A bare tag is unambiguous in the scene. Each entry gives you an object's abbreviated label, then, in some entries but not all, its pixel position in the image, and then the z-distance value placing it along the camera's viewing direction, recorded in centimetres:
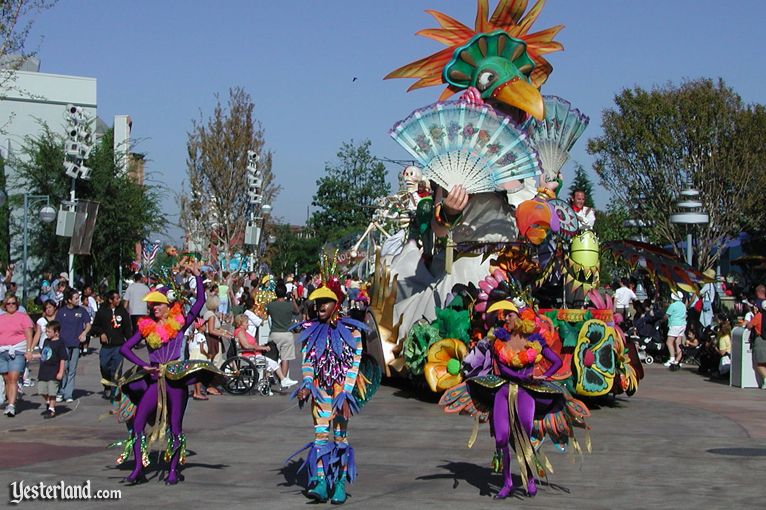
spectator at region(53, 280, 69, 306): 2433
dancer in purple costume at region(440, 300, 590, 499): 909
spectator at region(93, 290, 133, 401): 1622
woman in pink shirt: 1463
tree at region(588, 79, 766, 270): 3728
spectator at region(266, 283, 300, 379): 1805
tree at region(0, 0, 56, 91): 2070
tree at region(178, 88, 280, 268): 4641
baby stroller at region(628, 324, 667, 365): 2358
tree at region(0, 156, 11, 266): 3803
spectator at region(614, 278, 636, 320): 2502
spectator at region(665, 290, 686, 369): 2220
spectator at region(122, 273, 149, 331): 1931
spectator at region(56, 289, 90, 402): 1565
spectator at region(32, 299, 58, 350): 1594
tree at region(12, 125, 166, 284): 3684
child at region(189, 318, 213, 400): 1833
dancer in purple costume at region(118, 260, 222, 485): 964
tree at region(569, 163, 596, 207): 6081
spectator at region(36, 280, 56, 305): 2568
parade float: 1463
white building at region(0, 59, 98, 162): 4753
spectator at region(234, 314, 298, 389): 1777
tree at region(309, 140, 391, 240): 6253
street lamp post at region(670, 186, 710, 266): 2373
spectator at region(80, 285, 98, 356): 2208
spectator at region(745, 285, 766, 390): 1786
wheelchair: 1747
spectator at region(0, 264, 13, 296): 2419
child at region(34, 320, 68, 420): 1469
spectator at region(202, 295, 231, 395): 1828
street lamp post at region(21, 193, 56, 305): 2932
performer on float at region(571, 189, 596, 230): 1576
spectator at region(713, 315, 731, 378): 1981
